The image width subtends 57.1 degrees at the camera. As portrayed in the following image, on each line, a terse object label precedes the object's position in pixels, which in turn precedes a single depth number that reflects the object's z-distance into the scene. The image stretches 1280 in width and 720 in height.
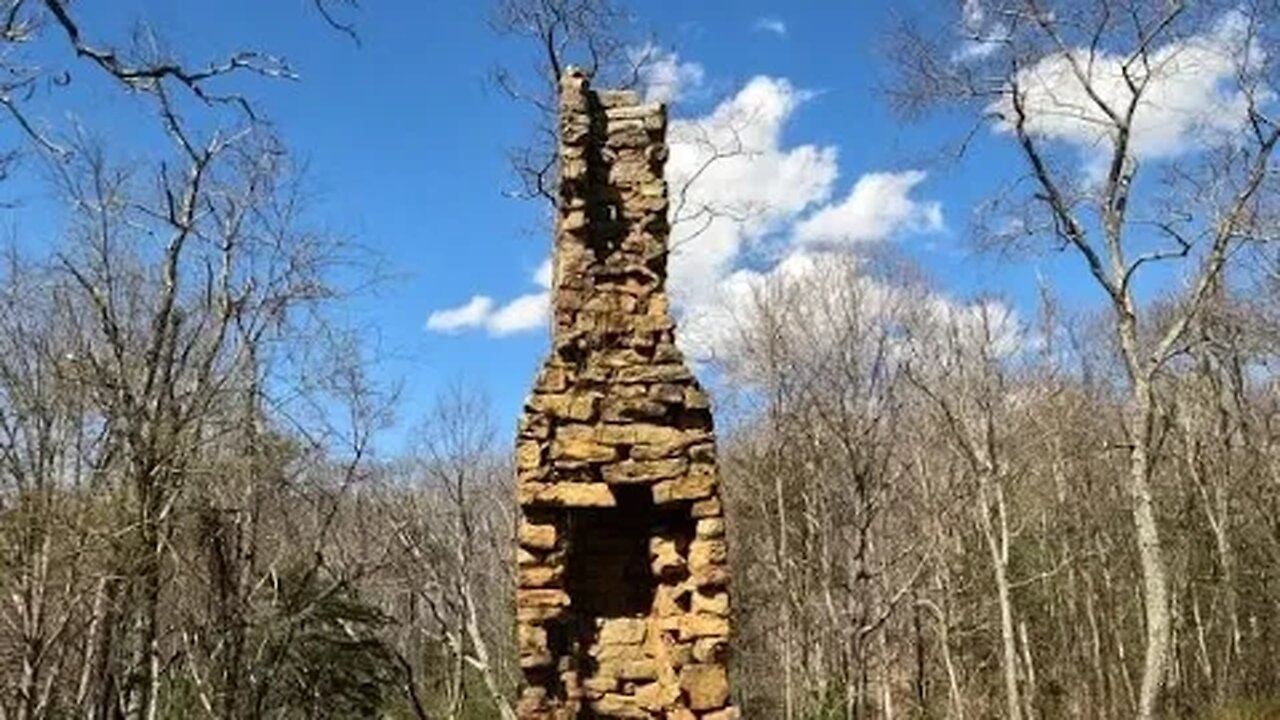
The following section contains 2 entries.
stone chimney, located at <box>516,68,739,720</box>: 9.06
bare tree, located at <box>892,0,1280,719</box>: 13.95
